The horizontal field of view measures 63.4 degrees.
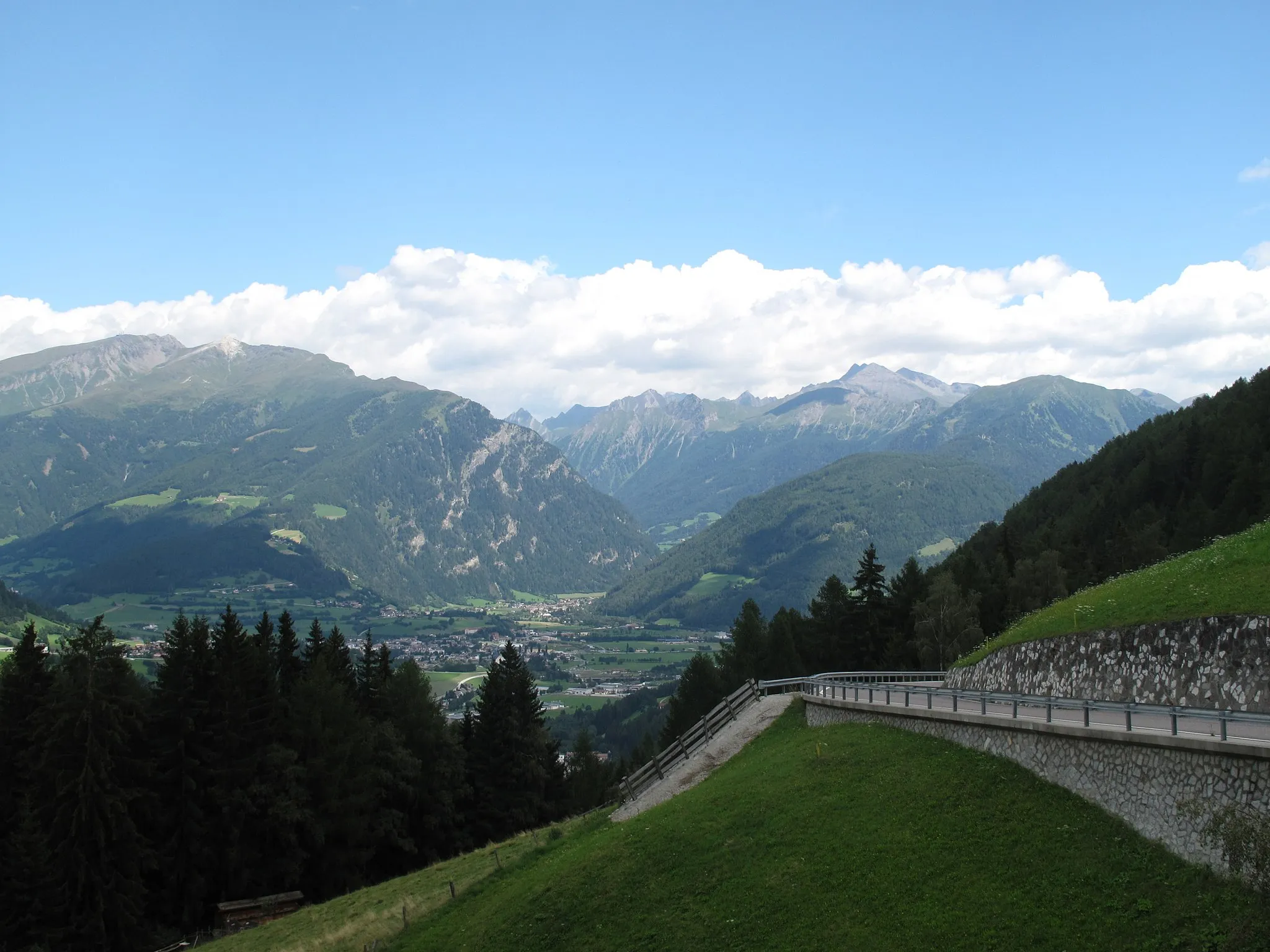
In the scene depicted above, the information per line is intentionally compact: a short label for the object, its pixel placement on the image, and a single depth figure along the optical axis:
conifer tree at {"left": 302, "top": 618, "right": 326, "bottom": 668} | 60.50
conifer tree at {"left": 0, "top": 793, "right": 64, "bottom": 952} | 39.91
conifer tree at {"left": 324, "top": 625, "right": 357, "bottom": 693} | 60.25
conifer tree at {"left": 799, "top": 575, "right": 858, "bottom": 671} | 74.25
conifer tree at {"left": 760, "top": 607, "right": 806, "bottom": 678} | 78.19
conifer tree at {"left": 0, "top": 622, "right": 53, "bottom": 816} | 43.66
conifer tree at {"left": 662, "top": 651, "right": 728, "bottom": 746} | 79.50
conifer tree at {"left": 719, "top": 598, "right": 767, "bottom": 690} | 81.06
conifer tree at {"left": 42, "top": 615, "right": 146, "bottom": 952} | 40.38
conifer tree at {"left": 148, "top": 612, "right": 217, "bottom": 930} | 45.06
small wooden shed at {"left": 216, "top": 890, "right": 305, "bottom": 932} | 43.38
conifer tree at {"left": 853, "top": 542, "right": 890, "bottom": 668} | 73.50
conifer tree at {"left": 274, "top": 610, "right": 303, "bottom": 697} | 56.53
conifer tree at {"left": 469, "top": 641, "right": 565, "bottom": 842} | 60.22
